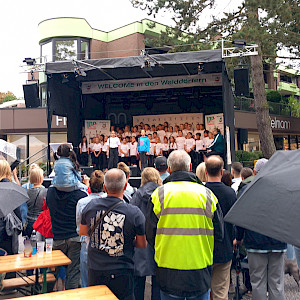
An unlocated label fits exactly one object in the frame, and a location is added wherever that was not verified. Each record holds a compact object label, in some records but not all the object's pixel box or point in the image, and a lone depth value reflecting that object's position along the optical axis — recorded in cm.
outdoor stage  1101
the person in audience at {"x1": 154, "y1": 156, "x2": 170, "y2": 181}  458
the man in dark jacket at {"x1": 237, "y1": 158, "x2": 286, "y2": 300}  351
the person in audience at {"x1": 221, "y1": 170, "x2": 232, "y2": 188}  444
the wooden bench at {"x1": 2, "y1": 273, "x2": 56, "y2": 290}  425
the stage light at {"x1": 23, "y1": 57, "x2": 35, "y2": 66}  1130
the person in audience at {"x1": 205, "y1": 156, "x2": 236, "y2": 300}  346
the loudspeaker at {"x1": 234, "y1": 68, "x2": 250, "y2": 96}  1045
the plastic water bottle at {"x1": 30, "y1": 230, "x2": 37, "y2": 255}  386
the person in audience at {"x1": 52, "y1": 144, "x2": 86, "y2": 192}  421
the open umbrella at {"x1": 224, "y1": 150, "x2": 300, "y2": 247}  171
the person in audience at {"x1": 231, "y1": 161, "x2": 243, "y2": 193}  555
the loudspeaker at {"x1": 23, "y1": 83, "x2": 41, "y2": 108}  1155
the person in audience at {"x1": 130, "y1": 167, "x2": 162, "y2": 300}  364
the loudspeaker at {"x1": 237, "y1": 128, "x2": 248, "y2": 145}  1982
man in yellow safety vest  264
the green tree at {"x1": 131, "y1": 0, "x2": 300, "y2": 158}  1468
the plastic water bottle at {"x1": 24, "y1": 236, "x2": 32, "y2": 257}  374
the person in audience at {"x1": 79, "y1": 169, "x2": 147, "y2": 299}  283
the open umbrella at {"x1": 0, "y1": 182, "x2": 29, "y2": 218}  330
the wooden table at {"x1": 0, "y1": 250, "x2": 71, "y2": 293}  338
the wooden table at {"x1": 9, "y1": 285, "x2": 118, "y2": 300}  255
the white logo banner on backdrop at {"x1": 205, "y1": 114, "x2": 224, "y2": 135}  1308
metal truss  962
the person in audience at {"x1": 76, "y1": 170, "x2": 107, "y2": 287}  376
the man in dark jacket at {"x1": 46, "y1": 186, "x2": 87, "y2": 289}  423
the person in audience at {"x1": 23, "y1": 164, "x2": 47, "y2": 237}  495
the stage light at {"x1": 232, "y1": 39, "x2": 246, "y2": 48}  961
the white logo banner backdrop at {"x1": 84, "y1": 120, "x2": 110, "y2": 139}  1404
